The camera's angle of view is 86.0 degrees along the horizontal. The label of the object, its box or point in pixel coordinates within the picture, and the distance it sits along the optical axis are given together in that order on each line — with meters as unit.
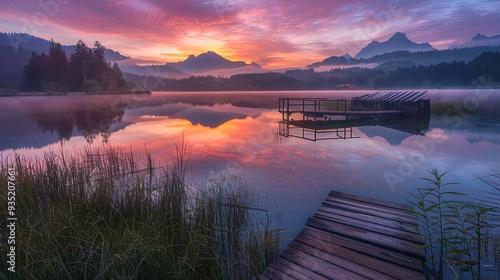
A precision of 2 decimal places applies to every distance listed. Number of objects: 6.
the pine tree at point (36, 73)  96.25
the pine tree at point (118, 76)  117.25
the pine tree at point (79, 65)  102.00
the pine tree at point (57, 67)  96.36
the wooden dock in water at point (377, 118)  23.23
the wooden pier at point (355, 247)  4.36
